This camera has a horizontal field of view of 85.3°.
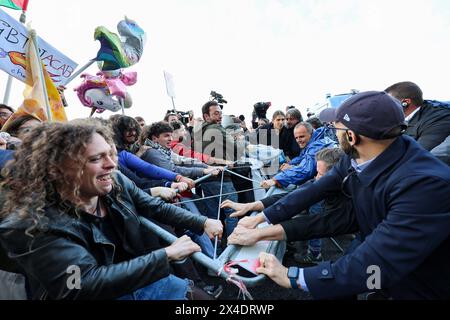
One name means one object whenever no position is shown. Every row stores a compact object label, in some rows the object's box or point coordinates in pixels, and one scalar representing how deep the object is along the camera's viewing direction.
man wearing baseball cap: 1.11
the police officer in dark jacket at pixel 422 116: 2.34
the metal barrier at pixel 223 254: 1.30
